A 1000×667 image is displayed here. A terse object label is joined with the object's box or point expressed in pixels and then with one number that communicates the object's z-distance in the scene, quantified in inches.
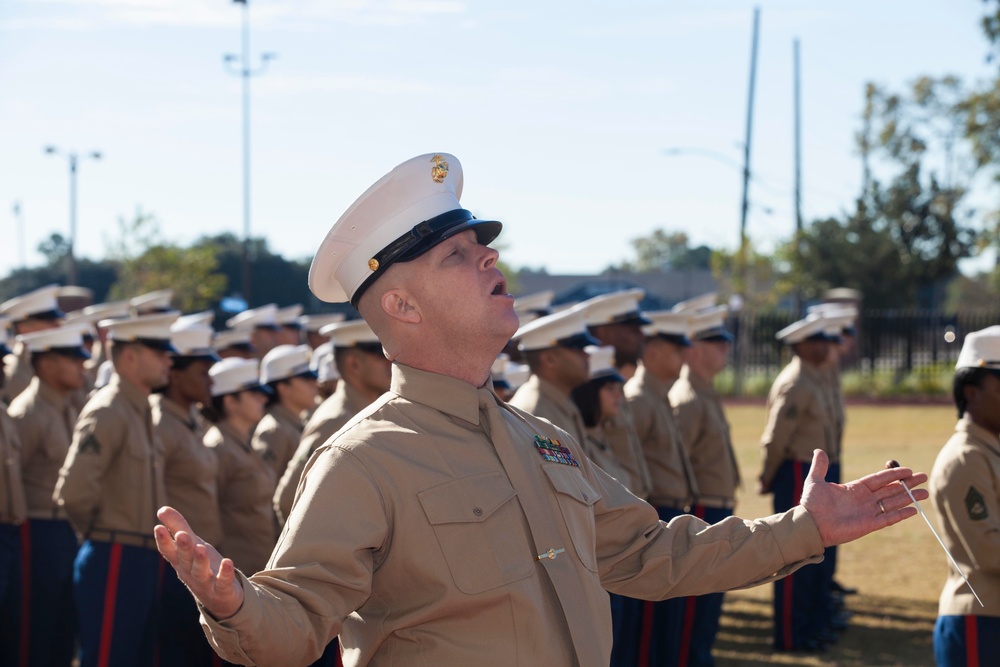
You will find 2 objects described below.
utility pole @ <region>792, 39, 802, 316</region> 1476.4
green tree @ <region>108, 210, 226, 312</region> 1331.2
